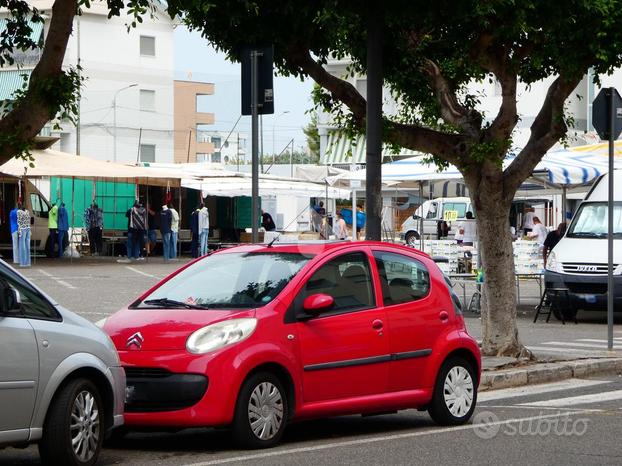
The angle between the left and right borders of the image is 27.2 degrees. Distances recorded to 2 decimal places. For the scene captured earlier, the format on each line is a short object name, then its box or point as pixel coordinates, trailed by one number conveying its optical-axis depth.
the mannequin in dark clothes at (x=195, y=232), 42.69
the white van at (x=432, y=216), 56.16
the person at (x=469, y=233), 30.47
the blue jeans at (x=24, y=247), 35.28
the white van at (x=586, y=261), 22.31
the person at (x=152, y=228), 43.12
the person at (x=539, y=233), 33.12
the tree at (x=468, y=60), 14.08
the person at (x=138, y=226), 39.25
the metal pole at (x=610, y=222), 16.27
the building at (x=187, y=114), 84.44
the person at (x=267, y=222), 49.62
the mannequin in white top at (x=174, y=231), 40.25
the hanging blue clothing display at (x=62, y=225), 38.88
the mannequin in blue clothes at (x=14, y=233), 35.72
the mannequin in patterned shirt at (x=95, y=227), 42.17
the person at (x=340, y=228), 42.41
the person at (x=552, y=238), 28.17
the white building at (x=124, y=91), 72.94
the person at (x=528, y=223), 37.28
